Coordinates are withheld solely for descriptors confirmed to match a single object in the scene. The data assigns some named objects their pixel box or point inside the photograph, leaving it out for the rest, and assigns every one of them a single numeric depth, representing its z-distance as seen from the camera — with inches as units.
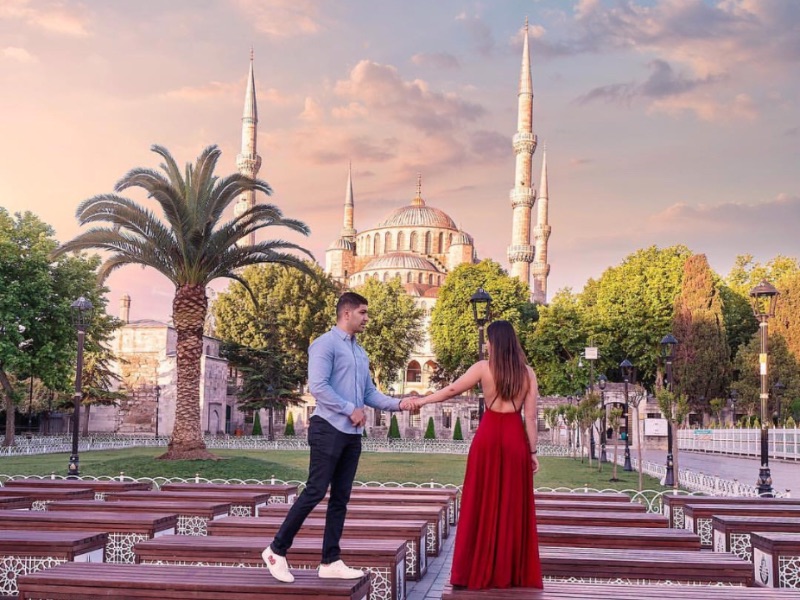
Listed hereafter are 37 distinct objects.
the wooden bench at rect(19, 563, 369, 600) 185.6
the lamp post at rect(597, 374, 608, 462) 1093.0
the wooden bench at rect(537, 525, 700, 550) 271.9
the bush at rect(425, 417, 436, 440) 1911.9
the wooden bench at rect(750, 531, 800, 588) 265.4
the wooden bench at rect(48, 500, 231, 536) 341.4
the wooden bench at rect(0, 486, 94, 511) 415.8
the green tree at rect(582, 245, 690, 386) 2102.6
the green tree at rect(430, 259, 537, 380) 2170.3
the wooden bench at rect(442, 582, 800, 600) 177.9
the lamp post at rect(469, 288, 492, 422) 654.5
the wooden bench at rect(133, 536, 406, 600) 245.8
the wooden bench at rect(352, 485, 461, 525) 450.6
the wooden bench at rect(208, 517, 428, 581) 288.4
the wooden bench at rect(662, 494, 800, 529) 404.8
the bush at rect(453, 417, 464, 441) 1895.9
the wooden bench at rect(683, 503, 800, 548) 366.9
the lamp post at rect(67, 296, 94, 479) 708.0
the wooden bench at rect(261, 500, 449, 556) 346.0
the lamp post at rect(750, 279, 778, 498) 618.8
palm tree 840.3
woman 187.6
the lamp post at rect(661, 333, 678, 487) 843.4
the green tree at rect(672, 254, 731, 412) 1967.3
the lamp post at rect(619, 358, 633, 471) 1115.9
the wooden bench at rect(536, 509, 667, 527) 319.6
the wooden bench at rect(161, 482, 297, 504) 456.8
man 196.7
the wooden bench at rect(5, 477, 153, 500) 473.8
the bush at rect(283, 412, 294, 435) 2068.2
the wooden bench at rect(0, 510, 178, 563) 297.7
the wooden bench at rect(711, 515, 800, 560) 316.5
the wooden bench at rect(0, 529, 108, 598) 252.4
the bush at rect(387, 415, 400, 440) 1904.2
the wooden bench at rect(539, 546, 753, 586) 223.5
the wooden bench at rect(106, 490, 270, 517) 392.5
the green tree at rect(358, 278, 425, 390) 2149.4
